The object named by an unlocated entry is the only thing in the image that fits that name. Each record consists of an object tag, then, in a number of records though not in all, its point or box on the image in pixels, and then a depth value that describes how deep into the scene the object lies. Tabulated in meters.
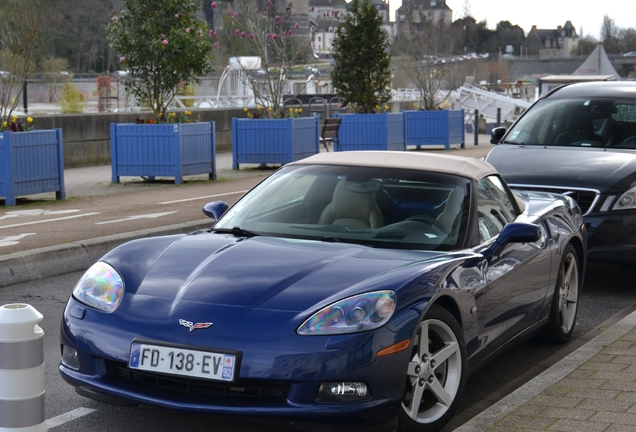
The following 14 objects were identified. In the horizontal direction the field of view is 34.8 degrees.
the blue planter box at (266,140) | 19.53
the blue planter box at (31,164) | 13.20
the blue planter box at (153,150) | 16.67
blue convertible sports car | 4.12
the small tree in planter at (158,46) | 17.44
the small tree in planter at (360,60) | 25.19
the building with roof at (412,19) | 40.88
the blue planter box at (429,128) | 26.94
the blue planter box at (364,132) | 23.67
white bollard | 3.59
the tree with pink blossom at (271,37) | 21.80
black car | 8.25
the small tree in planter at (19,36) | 14.86
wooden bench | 21.19
